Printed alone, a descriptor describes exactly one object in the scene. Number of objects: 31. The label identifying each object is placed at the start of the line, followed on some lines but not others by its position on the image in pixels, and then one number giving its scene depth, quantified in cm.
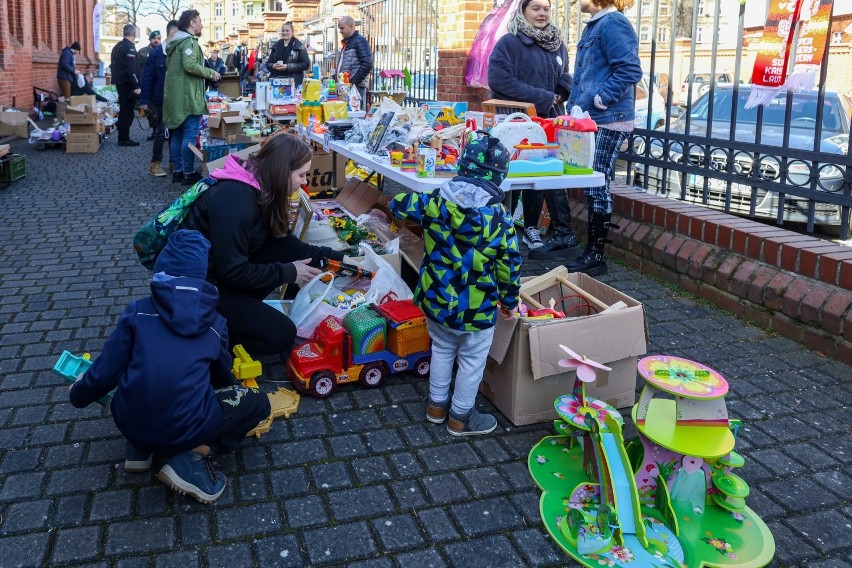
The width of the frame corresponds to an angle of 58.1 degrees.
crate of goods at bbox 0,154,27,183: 962
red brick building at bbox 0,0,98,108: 1560
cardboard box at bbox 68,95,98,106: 1369
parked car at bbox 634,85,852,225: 555
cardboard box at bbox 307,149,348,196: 760
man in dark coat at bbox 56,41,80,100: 1784
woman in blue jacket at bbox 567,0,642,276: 546
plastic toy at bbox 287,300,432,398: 393
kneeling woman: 372
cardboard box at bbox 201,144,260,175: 522
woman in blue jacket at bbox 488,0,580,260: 629
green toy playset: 274
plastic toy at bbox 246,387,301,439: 356
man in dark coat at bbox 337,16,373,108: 1083
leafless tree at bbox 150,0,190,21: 6016
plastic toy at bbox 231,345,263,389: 382
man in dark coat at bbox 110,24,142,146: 1337
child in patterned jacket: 330
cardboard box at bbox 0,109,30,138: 1324
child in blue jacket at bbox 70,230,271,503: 285
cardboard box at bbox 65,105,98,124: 1320
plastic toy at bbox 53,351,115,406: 317
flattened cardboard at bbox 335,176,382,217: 632
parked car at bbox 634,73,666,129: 1072
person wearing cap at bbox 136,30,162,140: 1369
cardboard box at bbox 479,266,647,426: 350
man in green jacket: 952
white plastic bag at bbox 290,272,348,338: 425
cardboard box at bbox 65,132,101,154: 1318
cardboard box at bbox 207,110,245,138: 941
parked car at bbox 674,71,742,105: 1228
